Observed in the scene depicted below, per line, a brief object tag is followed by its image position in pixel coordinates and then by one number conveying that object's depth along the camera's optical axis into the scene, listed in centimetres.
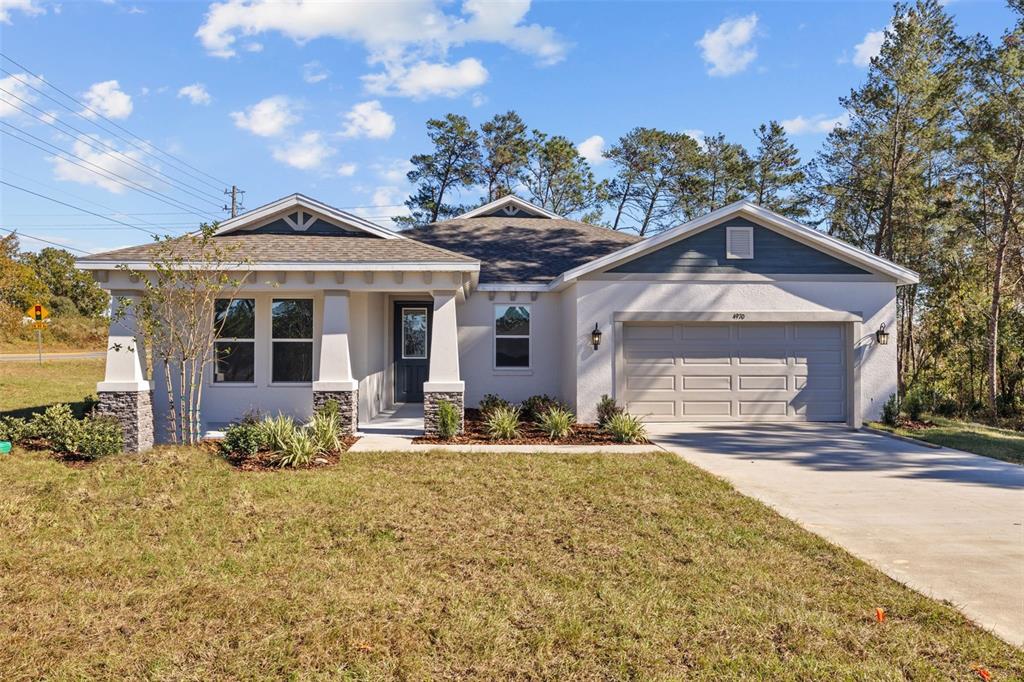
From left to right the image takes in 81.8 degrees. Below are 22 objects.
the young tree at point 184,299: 947
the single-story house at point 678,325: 1219
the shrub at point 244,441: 867
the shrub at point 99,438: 876
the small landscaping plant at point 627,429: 1043
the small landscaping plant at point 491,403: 1245
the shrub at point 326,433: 907
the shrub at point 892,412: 1268
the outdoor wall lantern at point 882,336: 1253
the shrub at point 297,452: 826
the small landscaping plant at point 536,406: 1236
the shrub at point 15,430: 949
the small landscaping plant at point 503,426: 1052
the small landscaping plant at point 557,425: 1069
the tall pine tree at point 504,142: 3219
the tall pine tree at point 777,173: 2730
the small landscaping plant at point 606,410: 1154
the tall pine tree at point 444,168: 3188
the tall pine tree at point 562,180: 3177
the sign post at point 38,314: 2929
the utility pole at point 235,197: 3475
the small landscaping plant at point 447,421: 1048
